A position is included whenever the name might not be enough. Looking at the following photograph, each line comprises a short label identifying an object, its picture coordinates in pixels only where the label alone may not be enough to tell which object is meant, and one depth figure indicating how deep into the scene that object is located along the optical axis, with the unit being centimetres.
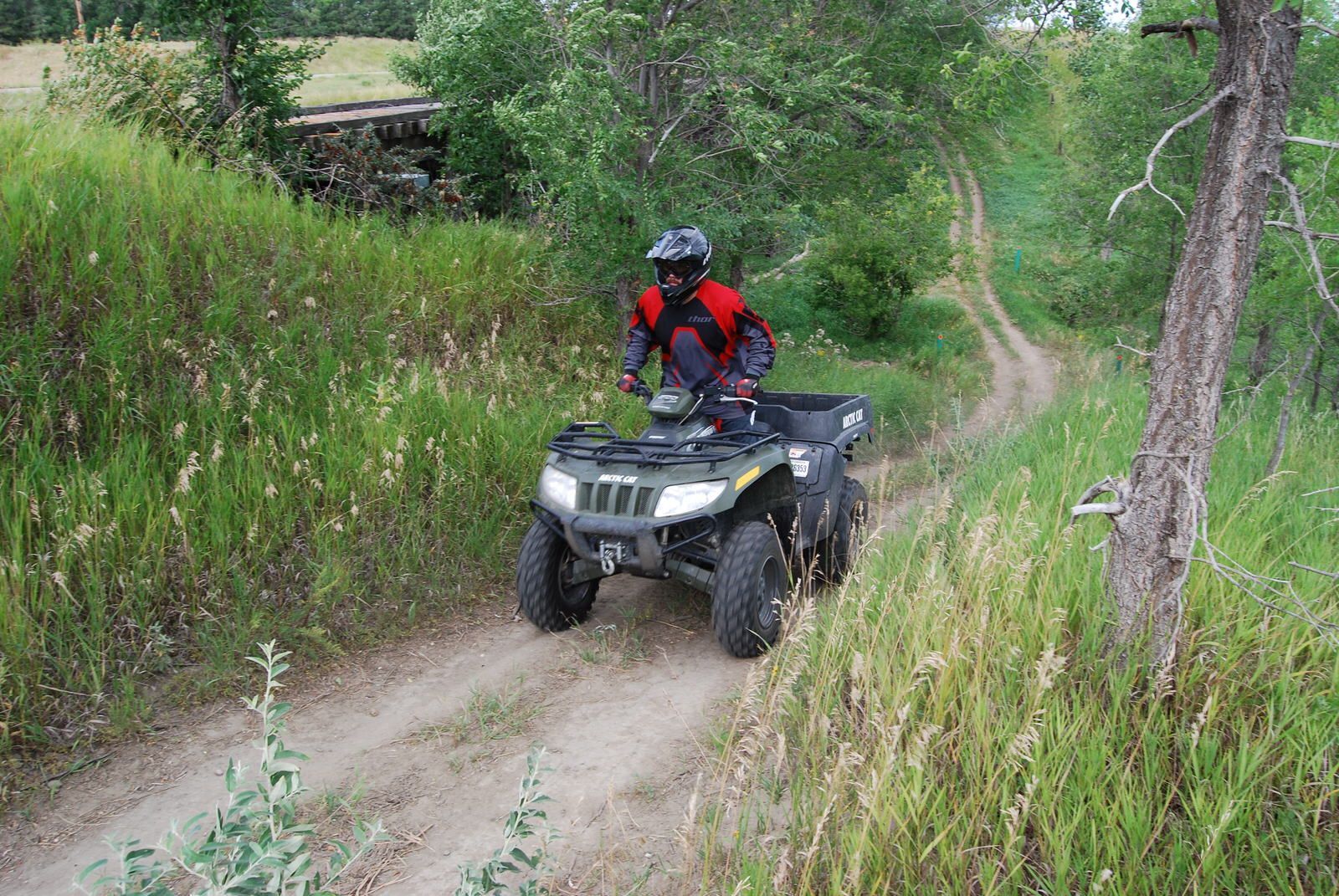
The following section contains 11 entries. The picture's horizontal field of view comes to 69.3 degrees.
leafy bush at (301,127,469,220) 943
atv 488
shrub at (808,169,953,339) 1627
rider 579
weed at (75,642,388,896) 199
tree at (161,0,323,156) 873
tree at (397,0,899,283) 791
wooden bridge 1042
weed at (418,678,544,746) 437
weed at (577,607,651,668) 512
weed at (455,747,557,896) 224
